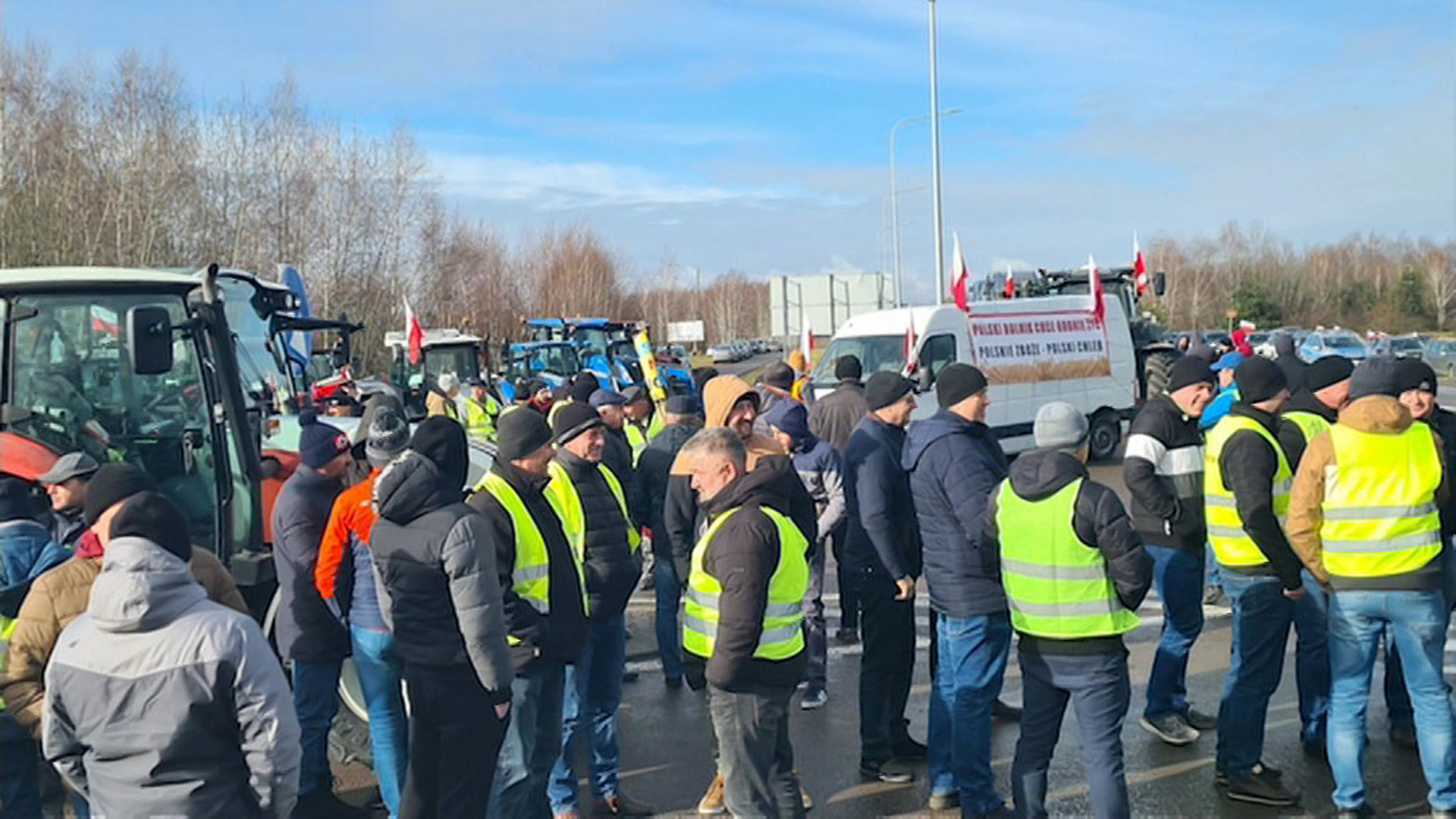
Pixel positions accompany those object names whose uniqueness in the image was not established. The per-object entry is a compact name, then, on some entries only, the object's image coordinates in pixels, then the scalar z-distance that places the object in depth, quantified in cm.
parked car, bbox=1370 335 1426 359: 3600
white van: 1512
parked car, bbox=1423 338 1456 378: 3619
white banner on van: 1556
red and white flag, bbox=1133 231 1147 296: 1983
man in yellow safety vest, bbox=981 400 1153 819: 413
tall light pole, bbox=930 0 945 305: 2661
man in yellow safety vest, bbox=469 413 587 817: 420
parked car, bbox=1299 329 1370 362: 3422
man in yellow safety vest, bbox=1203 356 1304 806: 500
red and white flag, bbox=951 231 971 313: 1566
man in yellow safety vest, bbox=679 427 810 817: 399
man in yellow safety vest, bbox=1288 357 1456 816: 460
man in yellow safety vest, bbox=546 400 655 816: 491
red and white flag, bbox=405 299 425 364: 1941
